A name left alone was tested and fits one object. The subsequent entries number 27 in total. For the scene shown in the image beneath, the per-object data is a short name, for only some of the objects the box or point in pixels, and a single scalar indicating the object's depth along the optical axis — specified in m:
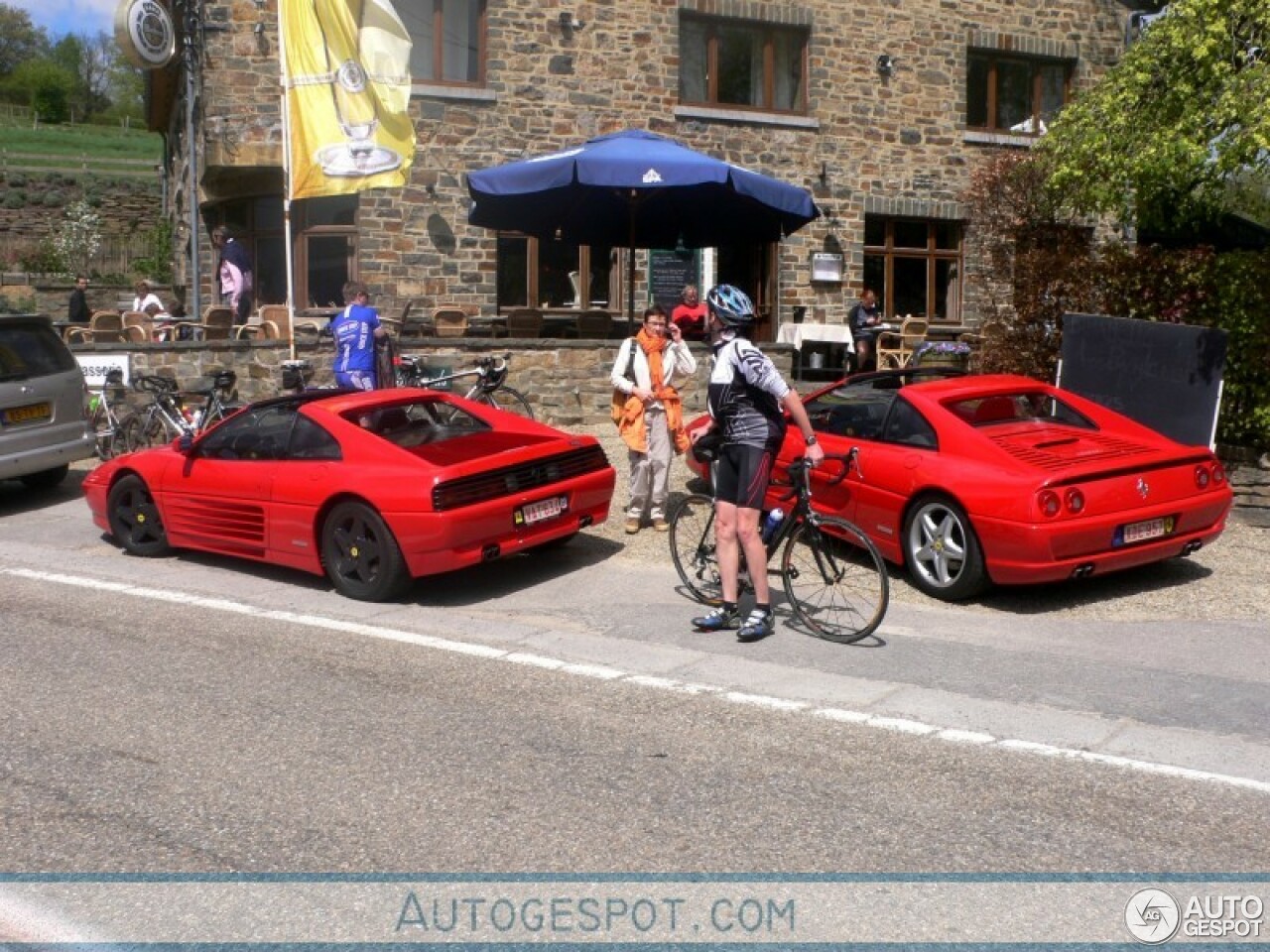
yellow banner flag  14.45
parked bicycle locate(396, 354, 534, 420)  14.68
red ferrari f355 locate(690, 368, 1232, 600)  8.58
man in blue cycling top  13.37
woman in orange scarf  10.84
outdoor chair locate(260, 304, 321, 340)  17.25
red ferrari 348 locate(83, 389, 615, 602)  8.97
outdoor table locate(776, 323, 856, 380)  20.44
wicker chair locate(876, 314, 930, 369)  20.38
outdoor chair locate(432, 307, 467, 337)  17.73
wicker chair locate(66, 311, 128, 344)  17.58
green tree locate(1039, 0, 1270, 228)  10.66
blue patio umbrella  14.18
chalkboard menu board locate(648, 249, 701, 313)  21.64
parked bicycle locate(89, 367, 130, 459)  15.07
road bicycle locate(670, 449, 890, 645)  7.93
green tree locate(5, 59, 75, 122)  90.25
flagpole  14.44
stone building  19.97
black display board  11.59
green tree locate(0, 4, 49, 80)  100.56
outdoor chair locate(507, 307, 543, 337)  17.84
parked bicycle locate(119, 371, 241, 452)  14.82
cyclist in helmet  7.89
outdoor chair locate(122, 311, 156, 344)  17.44
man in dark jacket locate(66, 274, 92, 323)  24.80
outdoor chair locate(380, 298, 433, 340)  18.30
